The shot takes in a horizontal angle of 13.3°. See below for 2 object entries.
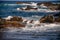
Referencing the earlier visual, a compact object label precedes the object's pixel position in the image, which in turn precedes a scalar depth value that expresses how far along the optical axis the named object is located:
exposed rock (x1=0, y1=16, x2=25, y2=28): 58.21
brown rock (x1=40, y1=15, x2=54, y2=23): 58.31
